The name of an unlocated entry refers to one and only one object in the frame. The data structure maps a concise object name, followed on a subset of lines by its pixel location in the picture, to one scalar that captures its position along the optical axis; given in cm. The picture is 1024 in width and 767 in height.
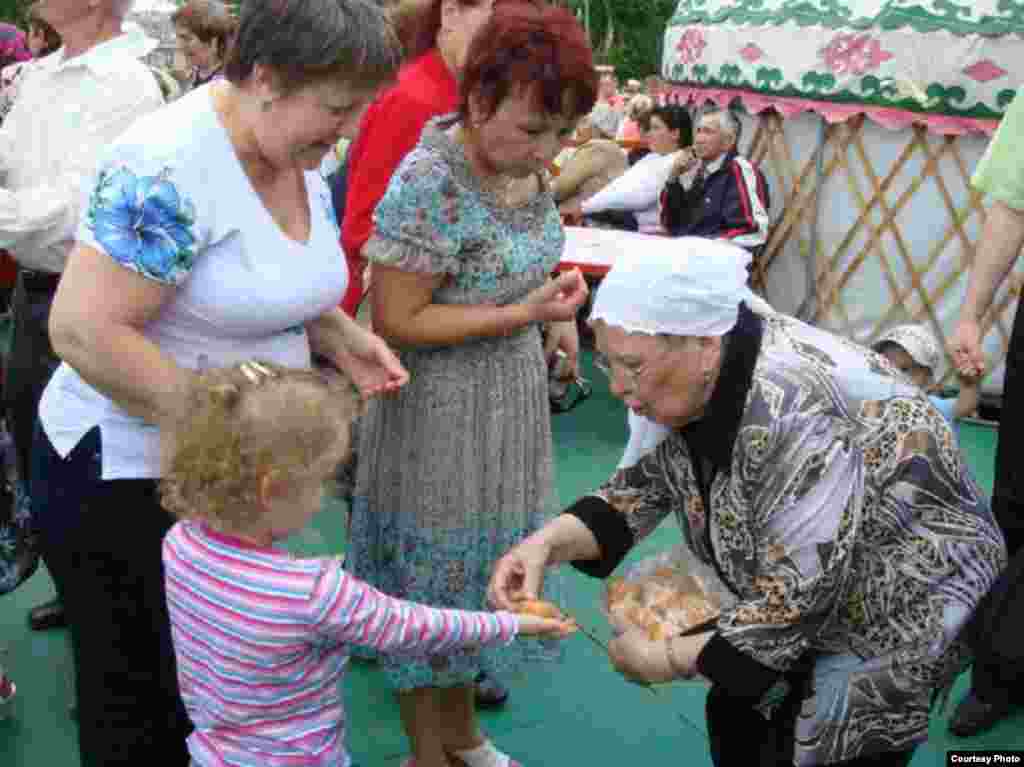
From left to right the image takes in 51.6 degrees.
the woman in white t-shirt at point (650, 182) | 709
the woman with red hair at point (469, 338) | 204
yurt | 579
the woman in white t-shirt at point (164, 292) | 149
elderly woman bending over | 150
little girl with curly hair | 146
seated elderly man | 634
